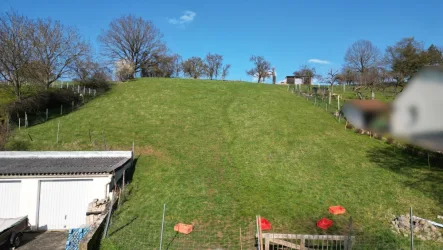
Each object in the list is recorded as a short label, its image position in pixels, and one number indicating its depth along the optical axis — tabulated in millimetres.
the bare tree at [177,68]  85138
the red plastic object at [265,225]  16094
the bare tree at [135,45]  64000
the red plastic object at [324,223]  16016
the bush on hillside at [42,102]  33469
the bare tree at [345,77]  34894
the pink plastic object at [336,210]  17956
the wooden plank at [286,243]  12461
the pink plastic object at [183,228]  16031
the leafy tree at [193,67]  90812
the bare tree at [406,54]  34094
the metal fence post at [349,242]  11289
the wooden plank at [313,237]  11930
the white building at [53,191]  18609
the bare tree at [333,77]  38281
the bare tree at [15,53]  32906
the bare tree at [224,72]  100062
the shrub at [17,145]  26688
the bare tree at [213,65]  95875
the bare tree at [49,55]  37469
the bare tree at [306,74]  71775
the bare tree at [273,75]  84406
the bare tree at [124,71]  61156
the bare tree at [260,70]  91125
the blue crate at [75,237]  14720
